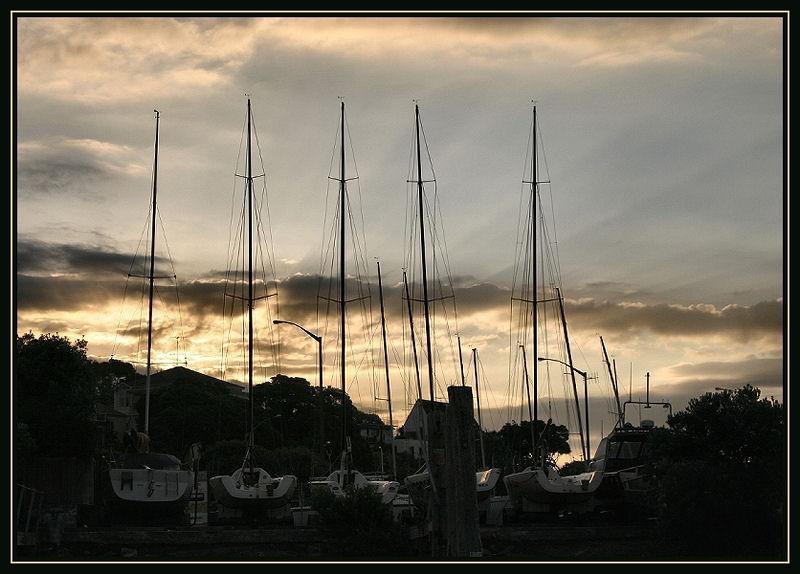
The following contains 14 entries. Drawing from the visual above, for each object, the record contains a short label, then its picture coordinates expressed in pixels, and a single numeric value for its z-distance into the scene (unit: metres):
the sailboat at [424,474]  38.28
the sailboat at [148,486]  44.94
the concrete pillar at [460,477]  22.19
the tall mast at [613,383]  81.49
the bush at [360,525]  31.20
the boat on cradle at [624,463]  46.78
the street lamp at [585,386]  68.81
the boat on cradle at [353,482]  45.91
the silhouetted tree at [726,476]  33.44
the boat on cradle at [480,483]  37.93
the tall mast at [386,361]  73.22
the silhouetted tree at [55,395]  52.25
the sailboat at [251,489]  46.47
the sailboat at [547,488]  47.47
